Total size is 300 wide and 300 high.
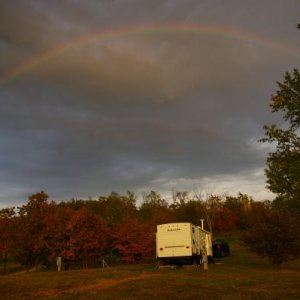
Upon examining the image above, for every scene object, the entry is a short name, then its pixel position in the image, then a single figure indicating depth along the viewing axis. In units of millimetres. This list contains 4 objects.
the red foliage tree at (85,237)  25845
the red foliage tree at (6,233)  28199
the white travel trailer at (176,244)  21640
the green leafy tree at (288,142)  13220
